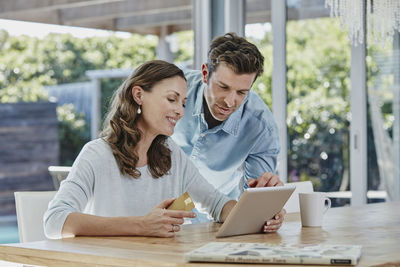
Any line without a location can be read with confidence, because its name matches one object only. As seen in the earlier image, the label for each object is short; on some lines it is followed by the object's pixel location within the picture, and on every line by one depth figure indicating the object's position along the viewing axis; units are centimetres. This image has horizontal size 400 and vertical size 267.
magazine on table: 129
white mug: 204
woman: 190
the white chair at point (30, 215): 204
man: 234
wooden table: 141
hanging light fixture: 303
